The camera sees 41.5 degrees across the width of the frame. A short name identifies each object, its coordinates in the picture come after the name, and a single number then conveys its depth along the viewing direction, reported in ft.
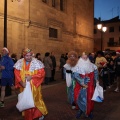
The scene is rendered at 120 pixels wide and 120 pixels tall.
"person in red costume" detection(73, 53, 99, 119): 12.73
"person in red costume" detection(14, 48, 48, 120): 11.51
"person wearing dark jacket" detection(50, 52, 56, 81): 30.93
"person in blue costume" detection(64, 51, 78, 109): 14.22
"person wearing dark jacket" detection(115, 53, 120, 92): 22.80
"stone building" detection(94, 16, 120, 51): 125.14
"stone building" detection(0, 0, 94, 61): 34.97
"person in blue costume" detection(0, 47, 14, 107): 16.32
